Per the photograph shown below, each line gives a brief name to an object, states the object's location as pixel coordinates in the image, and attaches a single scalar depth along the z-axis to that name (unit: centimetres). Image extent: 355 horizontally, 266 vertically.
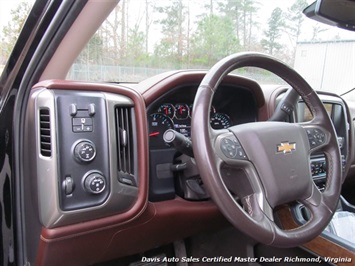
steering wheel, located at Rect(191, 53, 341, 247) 88
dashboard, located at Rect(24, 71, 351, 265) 99
